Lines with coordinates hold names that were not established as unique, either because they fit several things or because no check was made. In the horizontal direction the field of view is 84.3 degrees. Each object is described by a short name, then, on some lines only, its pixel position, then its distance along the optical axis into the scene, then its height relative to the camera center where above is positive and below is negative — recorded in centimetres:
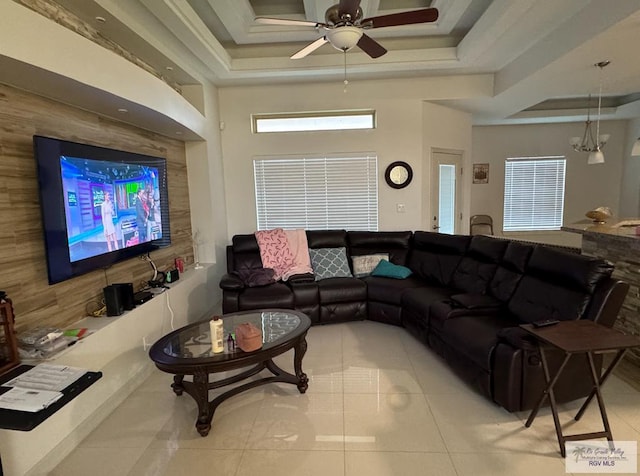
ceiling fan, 243 +126
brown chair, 667 -59
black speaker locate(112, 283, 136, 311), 273 -72
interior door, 508 +3
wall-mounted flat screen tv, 223 -1
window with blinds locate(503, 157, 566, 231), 665 -3
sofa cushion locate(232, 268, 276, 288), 386 -85
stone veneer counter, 284 -59
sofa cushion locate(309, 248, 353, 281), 430 -81
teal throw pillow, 417 -90
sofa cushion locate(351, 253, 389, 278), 439 -83
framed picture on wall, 672 +38
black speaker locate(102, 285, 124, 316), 262 -72
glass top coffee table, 219 -99
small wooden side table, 186 -81
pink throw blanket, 427 -66
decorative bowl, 374 -27
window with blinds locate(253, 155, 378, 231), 496 +7
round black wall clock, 487 +28
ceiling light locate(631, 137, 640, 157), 397 +45
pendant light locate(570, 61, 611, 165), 474 +79
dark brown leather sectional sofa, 229 -95
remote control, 214 -80
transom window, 486 +105
